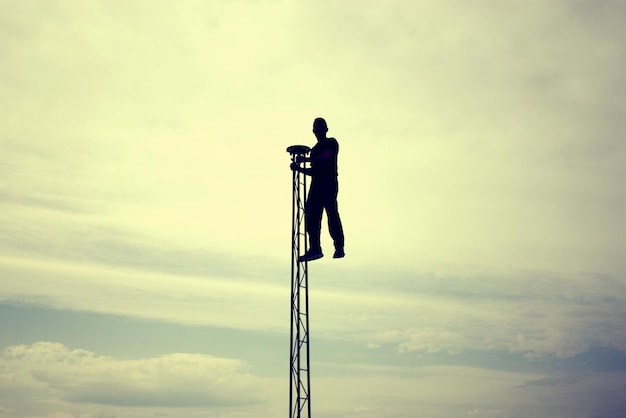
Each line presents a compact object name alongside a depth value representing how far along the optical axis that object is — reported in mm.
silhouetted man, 14492
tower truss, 13828
